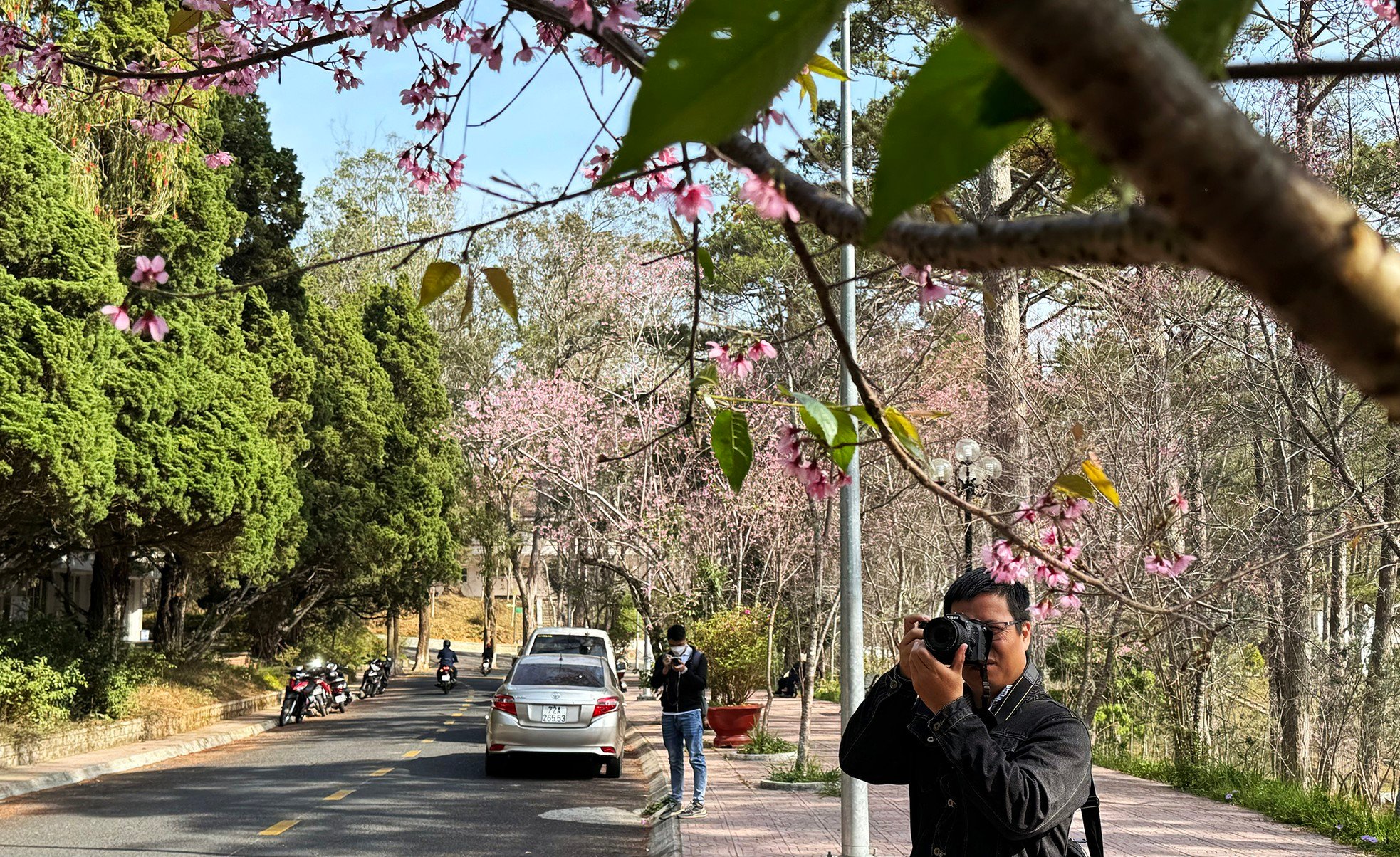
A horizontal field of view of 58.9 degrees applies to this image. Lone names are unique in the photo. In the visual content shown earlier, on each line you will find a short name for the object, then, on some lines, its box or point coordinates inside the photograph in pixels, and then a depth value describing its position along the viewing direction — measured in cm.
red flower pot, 1764
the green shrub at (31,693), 1369
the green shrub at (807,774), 1309
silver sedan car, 1434
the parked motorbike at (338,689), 2369
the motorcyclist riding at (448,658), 3153
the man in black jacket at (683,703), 1093
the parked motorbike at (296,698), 2098
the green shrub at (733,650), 1827
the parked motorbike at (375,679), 2942
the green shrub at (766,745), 1619
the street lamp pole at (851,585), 918
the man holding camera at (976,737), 268
